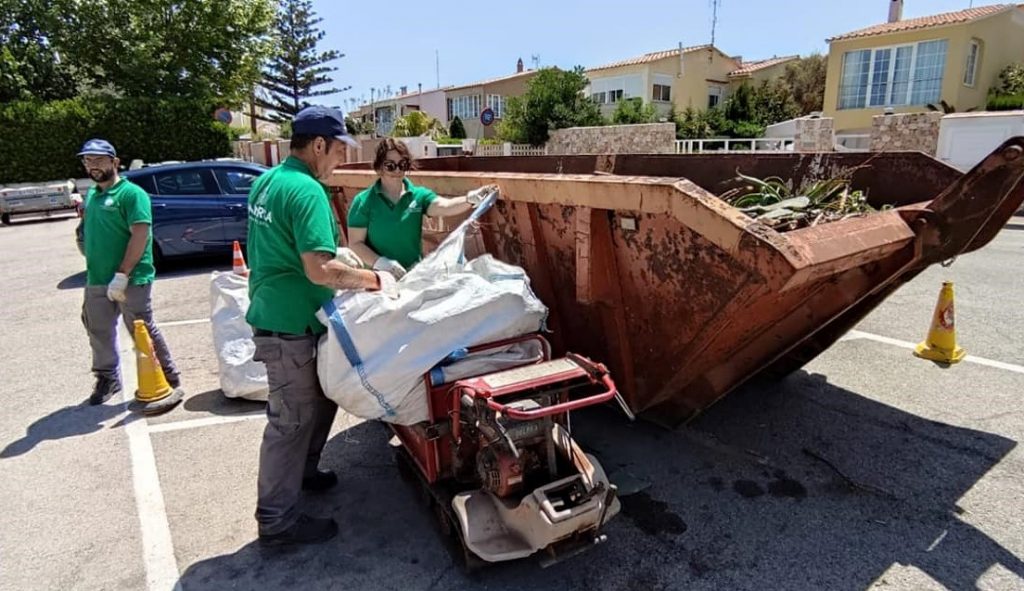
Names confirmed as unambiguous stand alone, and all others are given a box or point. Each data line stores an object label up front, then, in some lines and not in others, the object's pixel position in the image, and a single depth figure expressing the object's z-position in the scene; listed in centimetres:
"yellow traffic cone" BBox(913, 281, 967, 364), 469
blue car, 908
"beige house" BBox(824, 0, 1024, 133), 2289
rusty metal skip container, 232
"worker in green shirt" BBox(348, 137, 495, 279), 348
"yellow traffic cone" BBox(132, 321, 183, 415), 438
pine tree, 4553
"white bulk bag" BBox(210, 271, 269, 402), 434
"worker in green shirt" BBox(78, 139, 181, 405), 427
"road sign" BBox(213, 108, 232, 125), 2161
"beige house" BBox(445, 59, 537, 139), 4303
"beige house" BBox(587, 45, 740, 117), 3391
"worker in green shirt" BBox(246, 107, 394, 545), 256
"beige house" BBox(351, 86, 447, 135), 4750
